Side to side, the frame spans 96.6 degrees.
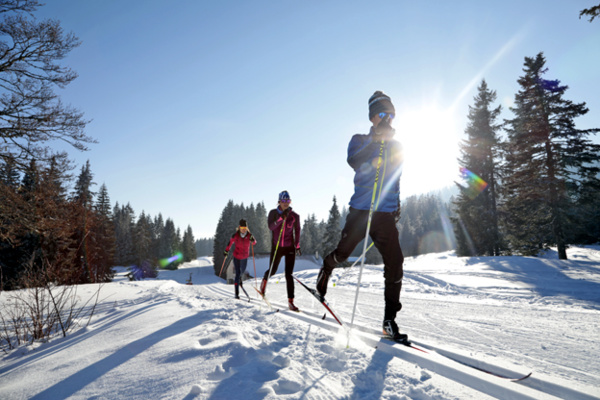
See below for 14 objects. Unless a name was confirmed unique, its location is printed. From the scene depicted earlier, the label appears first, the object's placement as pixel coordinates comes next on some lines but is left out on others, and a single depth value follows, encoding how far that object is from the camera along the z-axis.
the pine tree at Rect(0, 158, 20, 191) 8.34
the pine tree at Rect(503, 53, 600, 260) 15.62
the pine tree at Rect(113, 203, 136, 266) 52.03
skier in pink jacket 5.37
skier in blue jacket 2.84
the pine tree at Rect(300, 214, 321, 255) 66.88
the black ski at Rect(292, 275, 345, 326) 3.31
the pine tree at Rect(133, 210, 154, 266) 52.88
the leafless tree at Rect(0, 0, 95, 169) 8.05
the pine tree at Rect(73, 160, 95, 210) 32.09
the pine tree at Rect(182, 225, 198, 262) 80.81
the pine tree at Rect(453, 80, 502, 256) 22.12
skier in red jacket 7.50
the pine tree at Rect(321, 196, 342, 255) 33.88
